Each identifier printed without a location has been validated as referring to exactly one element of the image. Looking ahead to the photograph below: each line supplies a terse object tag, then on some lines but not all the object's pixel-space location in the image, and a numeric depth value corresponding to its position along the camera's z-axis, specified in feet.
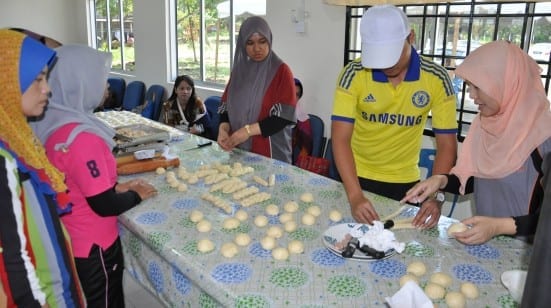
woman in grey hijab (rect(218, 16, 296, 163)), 7.47
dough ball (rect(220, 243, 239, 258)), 3.94
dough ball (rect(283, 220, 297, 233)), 4.48
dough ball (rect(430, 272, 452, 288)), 3.51
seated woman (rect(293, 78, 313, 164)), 11.28
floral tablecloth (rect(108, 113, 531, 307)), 3.43
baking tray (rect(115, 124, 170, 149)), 7.43
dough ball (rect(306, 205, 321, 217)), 4.86
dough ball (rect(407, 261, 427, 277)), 3.67
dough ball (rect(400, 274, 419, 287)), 3.48
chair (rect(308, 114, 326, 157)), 12.01
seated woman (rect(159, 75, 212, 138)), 13.21
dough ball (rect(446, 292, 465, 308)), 3.23
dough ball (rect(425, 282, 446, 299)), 3.37
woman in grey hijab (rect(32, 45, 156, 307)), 4.15
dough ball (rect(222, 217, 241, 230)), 4.54
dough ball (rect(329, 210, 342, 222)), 4.75
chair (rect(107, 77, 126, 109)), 21.56
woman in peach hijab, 4.15
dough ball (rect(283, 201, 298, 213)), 4.98
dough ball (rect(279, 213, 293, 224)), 4.71
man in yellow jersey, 5.33
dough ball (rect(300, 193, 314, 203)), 5.29
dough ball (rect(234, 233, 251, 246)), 4.17
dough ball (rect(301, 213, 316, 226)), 4.64
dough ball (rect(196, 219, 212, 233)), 4.47
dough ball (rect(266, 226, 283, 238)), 4.34
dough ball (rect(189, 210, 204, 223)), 4.69
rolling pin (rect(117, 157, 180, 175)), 6.35
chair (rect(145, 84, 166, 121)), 18.08
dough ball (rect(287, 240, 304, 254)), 4.02
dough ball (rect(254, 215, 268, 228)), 4.63
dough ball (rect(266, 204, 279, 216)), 4.93
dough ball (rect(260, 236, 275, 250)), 4.10
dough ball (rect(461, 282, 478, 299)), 3.37
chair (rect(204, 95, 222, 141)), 13.73
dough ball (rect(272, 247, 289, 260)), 3.92
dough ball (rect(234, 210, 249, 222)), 4.77
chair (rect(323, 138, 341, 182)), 7.88
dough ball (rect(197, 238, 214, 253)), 4.05
